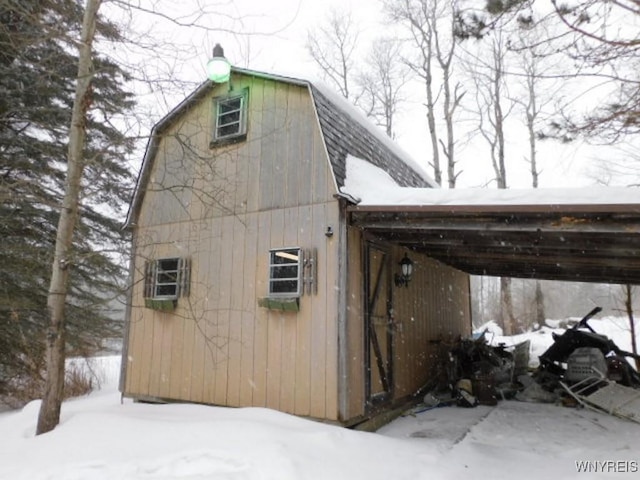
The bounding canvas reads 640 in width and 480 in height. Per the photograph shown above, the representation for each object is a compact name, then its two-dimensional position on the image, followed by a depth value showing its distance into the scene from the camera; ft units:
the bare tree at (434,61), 57.72
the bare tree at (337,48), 64.95
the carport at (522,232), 13.46
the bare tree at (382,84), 67.00
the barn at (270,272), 17.37
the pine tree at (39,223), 26.48
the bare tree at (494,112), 57.52
